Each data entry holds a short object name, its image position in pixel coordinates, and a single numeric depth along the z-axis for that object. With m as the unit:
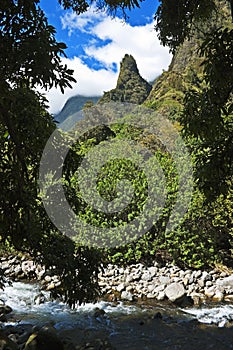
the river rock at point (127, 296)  8.26
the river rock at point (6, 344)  4.65
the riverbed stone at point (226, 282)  8.41
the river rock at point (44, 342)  4.98
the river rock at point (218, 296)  8.05
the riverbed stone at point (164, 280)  8.84
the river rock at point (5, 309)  7.41
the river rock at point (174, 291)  7.97
